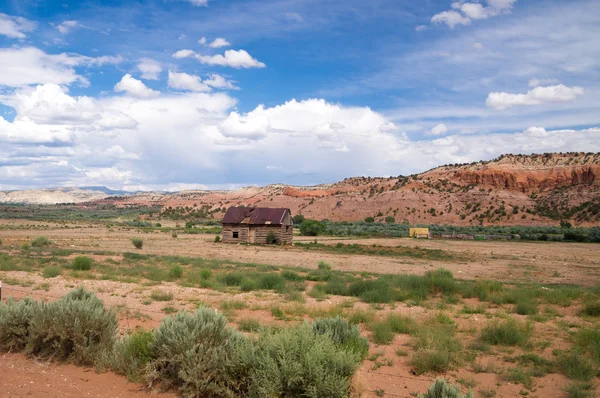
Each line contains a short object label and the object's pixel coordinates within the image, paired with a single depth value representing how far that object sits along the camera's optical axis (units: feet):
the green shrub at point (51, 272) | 57.67
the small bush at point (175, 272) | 62.90
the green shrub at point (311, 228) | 208.95
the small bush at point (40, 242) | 111.24
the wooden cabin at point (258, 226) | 150.30
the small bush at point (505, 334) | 31.68
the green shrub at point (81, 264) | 65.67
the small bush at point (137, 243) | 120.47
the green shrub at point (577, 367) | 24.98
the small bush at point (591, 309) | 41.64
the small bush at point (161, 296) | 44.80
